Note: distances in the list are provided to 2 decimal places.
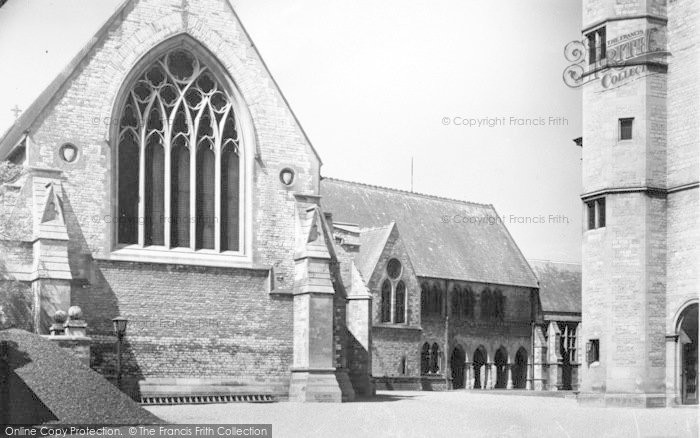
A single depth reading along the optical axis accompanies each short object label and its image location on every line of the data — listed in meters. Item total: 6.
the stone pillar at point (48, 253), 28.61
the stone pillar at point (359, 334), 36.31
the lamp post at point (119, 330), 28.41
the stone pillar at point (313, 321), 32.22
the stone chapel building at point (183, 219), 30.11
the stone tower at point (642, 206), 31.67
